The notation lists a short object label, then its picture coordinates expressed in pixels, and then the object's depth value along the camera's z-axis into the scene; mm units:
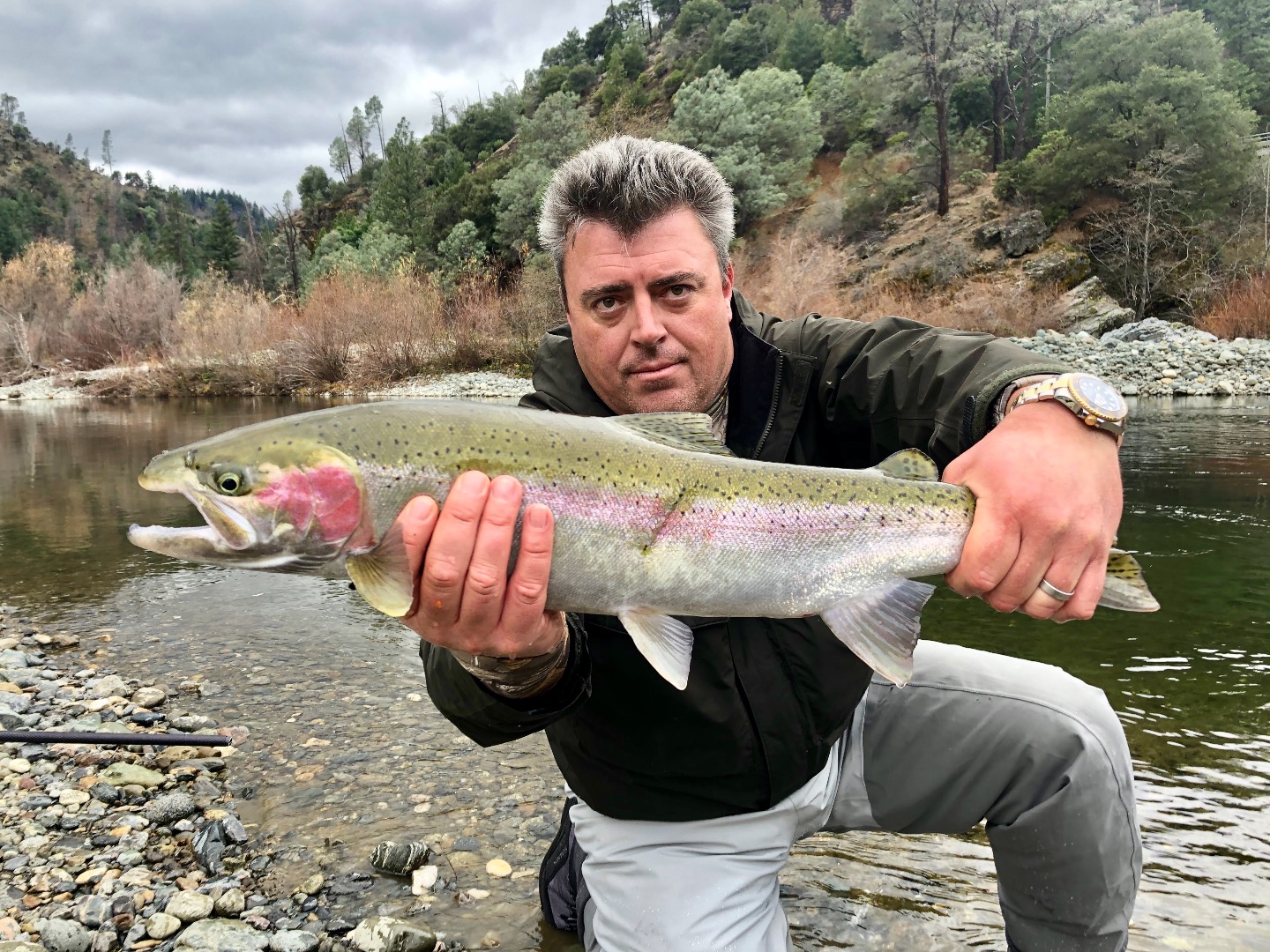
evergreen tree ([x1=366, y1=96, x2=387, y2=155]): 109438
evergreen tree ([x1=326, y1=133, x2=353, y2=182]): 102938
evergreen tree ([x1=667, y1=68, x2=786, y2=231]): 43031
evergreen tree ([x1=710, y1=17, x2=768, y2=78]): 63375
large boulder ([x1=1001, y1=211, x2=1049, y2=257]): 35991
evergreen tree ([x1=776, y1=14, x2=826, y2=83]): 59750
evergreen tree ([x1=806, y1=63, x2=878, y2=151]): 51844
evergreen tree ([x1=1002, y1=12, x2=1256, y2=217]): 33031
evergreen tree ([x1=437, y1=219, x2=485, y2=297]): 44531
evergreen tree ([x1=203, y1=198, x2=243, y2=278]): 77625
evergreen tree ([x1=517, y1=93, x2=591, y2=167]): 46438
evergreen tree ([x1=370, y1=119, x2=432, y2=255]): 57406
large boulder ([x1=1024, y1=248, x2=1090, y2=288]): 33469
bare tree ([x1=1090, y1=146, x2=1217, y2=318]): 31750
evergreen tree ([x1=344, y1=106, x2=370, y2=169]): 106875
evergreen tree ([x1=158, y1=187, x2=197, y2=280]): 81125
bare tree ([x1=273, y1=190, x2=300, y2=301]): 65250
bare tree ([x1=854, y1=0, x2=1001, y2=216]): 42219
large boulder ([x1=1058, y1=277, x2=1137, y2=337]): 30109
